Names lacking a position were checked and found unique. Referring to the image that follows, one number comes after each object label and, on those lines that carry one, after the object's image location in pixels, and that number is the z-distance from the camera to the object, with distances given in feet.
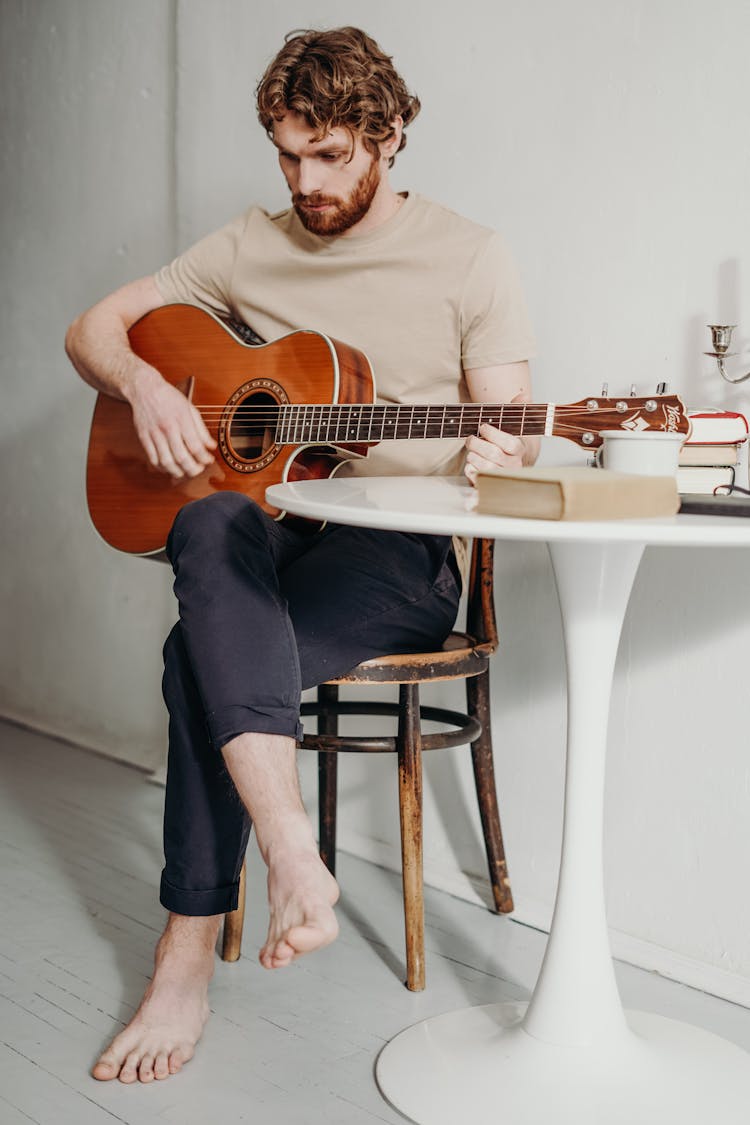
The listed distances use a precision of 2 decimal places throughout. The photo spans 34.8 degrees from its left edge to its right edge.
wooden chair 5.80
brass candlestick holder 5.62
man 4.57
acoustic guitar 5.16
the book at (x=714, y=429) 5.03
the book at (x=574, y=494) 3.72
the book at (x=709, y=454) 5.02
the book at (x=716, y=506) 4.11
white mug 4.32
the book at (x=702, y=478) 5.01
